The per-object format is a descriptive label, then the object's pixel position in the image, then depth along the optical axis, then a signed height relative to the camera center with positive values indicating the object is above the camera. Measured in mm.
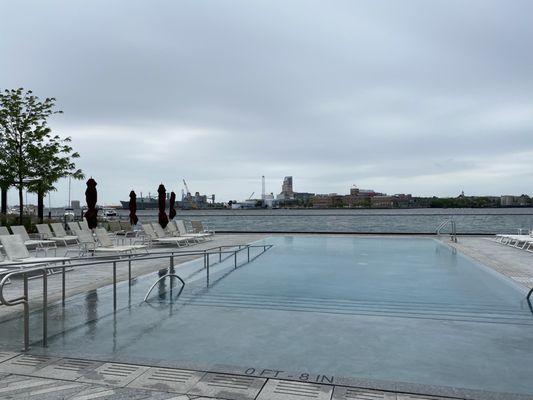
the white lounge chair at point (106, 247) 13141 -961
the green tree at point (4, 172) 17828 +1592
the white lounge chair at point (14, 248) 8789 -631
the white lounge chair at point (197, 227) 20969 -671
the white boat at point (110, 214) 54003 -104
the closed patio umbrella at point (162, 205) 19109 +281
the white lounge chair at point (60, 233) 16295 -674
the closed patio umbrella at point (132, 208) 20328 +204
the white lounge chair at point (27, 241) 13594 -802
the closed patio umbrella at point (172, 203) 22800 +444
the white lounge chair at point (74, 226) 17053 -439
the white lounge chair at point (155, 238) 16891 -935
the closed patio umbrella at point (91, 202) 16250 +397
